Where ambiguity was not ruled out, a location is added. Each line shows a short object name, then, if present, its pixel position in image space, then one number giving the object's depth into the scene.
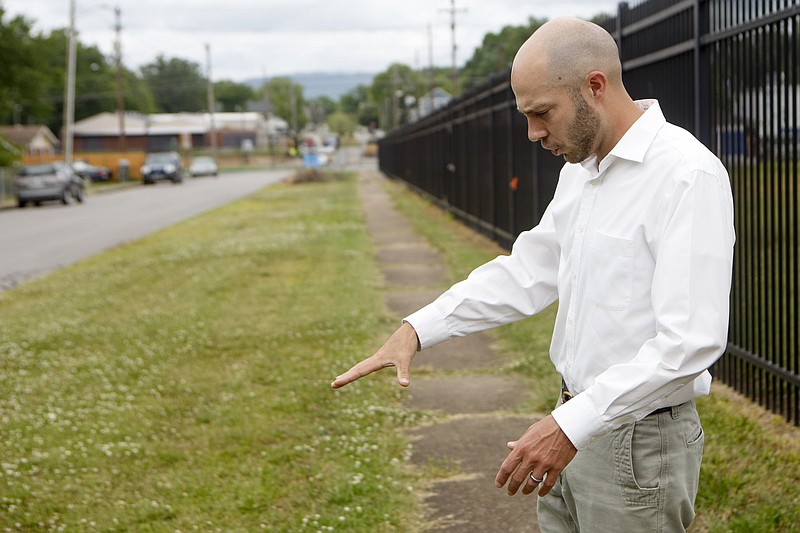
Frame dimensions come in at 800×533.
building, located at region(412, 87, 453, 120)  82.01
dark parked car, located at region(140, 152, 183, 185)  54.19
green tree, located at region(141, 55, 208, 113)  176.88
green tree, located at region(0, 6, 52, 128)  61.50
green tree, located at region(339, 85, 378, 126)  173.68
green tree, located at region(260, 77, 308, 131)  186.62
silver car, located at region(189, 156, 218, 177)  66.30
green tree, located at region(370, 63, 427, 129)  118.02
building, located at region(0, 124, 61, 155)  93.88
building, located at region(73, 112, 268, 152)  122.69
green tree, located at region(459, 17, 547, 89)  96.42
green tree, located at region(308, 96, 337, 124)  176.99
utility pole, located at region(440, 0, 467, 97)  52.50
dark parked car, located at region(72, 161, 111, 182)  61.12
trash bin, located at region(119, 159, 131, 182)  61.05
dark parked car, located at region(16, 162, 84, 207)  34.03
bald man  2.10
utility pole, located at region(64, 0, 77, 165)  48.09
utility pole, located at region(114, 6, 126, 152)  69.81
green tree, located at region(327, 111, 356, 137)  180.50
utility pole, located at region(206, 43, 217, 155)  97.94
